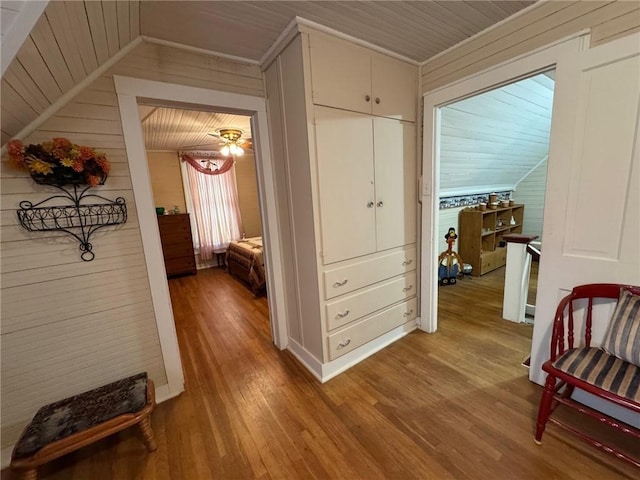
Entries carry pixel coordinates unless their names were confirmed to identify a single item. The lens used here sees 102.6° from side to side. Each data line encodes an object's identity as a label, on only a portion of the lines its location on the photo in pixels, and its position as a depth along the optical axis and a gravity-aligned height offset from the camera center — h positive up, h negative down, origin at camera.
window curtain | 5.05 -0.11
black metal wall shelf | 1.35 -0.02
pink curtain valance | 4.91 +0.78
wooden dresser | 4.48 -0.68
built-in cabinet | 1.65 +0.08
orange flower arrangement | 1.23 +0.25
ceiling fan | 3.32 +0.86
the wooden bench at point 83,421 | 1.18 -1.06
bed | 3.61 -0.95
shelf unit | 3.85 -0.80
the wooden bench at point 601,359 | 1.12 -0.88
